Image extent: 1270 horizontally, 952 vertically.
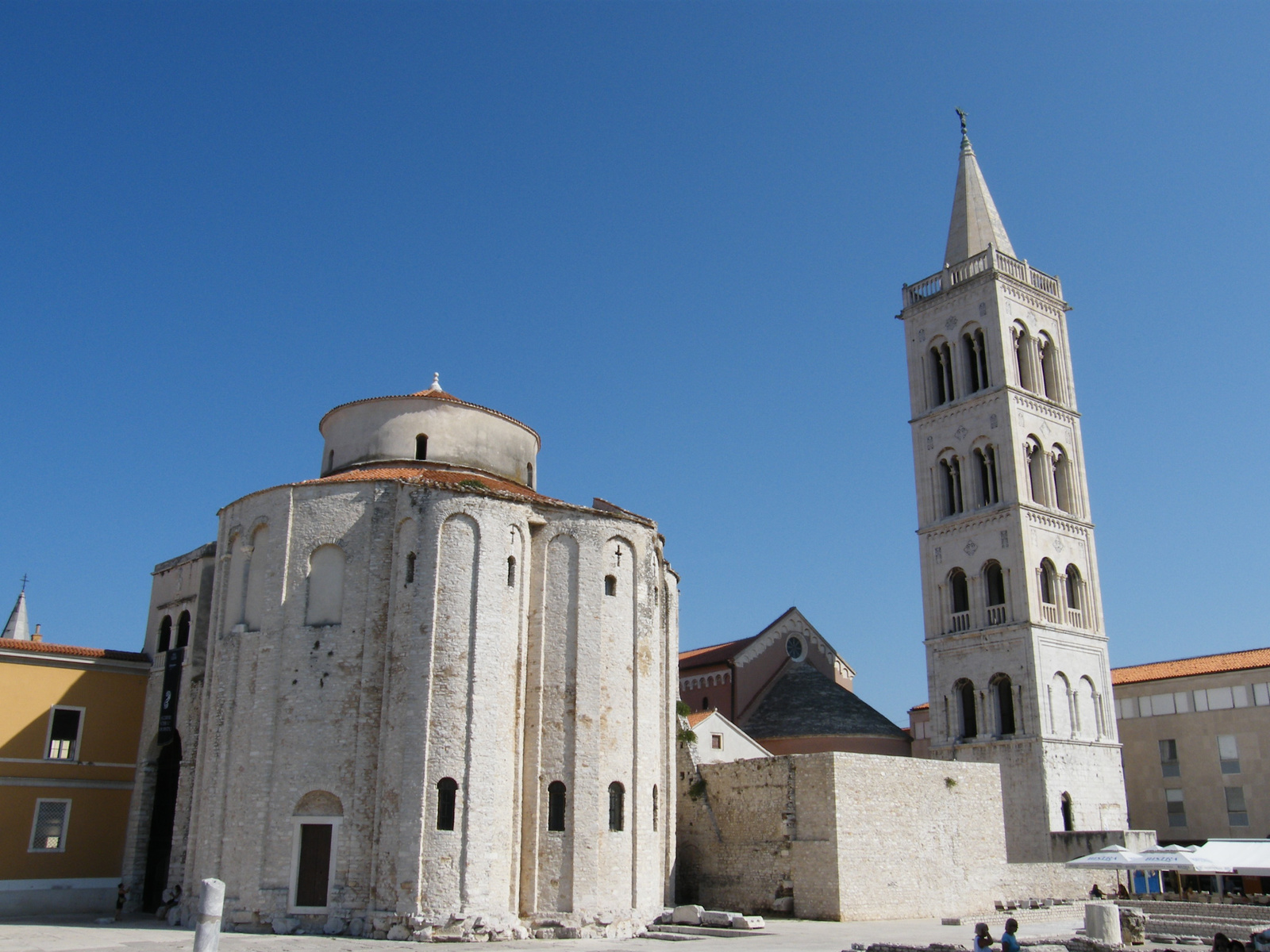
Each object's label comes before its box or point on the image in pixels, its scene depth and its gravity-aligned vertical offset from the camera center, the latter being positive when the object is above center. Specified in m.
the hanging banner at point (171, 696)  30.30 +3.06
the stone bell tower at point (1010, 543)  38.22 +9.89
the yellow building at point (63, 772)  28.31 +0.95
